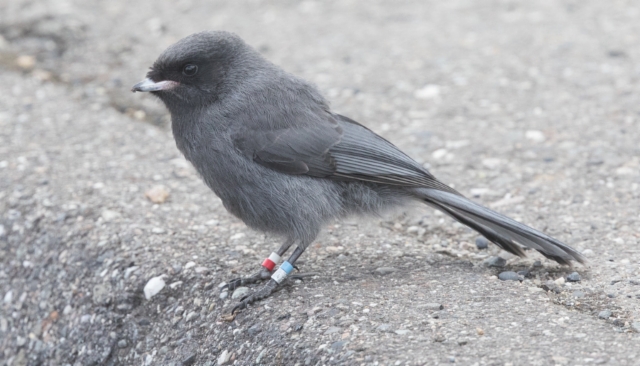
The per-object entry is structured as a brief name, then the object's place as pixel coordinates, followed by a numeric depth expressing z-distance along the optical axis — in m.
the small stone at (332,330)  7.47
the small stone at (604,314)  7.61
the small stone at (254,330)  7.93
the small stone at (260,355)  7.58
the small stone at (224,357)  7.88
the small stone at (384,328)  7.40
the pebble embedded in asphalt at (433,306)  7.80
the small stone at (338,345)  7.21
